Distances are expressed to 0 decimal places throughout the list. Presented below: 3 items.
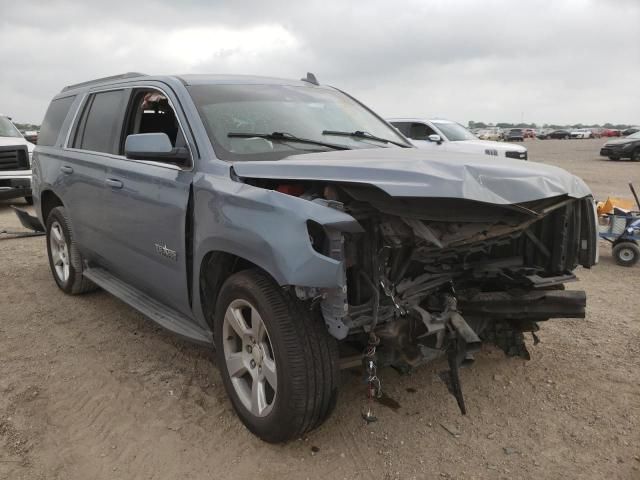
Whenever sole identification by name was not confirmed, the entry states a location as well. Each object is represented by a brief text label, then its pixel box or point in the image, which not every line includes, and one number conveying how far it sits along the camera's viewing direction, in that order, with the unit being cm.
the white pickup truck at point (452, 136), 1301
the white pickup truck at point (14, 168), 1070
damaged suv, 251
